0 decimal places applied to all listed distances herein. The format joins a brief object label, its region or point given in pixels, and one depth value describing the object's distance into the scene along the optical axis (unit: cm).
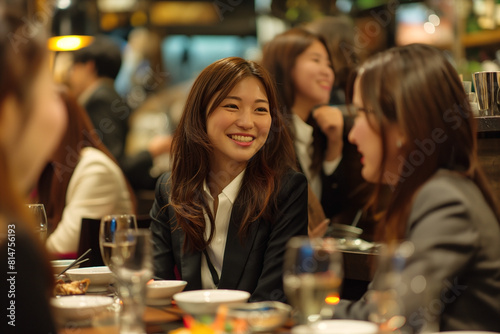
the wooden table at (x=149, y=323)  178
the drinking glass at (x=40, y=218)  228
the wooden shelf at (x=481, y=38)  452
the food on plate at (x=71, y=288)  210
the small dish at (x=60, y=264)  232
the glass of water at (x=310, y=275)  168
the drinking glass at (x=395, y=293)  167
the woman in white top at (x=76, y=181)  309
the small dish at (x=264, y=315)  175
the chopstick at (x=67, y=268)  222
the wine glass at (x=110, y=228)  202
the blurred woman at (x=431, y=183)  185
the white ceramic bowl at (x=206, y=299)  188
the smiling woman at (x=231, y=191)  238
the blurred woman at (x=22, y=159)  150
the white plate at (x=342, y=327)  172
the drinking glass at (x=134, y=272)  177
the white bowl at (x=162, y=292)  205
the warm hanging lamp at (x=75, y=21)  583
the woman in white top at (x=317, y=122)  313
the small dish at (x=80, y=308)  192
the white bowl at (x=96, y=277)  221
